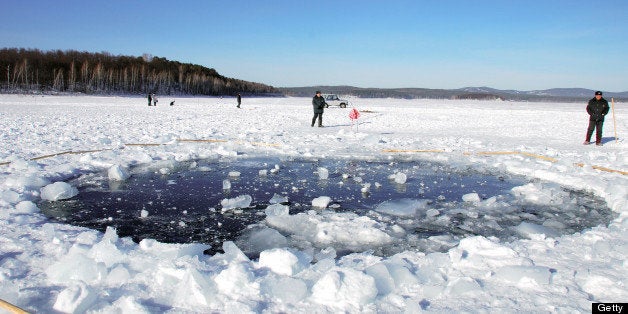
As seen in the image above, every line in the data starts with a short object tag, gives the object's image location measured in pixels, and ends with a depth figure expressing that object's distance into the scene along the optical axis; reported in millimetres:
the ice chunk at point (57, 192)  5456
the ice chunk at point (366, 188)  6370
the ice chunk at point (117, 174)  6719
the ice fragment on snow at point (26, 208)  4788
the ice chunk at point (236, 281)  2932
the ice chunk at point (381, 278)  2985
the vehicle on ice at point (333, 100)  45391
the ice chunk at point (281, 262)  3275
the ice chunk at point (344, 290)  2811
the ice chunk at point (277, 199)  5641
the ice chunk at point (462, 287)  2947
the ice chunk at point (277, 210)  4879
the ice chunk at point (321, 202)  5438
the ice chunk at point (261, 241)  3980
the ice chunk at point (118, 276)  3064
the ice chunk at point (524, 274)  3088
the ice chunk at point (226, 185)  6344
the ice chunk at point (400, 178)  6979
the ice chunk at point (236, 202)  5250
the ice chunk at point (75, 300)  2641
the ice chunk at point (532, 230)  4410
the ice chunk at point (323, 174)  7199
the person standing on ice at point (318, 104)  16703
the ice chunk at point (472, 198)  5785
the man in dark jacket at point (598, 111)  11969
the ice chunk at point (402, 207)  5156
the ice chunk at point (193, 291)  2773
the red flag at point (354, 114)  15688
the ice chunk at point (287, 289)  2856
